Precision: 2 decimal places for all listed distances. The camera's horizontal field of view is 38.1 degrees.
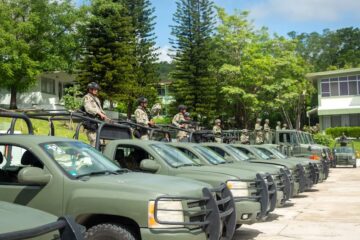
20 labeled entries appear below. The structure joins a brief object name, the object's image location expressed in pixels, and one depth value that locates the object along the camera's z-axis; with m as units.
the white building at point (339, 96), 47.50
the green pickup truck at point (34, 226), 3.19
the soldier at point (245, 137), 22.98
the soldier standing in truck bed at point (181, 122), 14.38
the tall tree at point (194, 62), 40.88
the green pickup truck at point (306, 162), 15.35
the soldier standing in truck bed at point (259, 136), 22.88
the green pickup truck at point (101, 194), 5.26
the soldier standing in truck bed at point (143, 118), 11.45
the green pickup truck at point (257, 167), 10.38
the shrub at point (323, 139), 38.44
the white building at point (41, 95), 43.88
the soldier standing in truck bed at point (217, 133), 16.90
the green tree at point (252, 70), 42.84
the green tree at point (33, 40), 34.09
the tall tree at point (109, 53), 36.09
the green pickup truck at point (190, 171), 7.93
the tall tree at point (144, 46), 41.47
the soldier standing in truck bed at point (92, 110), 9.43
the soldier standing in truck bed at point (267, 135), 22.11
